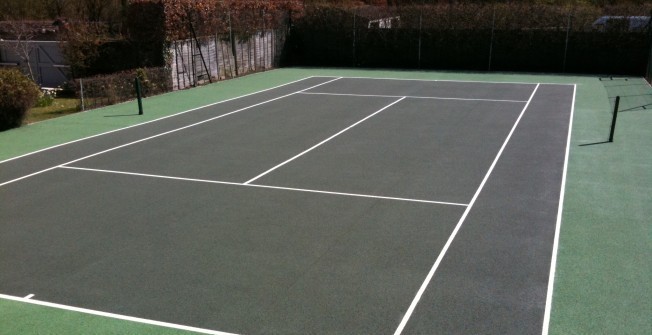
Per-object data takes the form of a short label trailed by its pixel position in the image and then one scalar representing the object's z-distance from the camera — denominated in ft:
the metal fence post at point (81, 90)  61.39
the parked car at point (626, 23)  87.10
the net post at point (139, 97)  59.62
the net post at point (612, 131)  46.76
